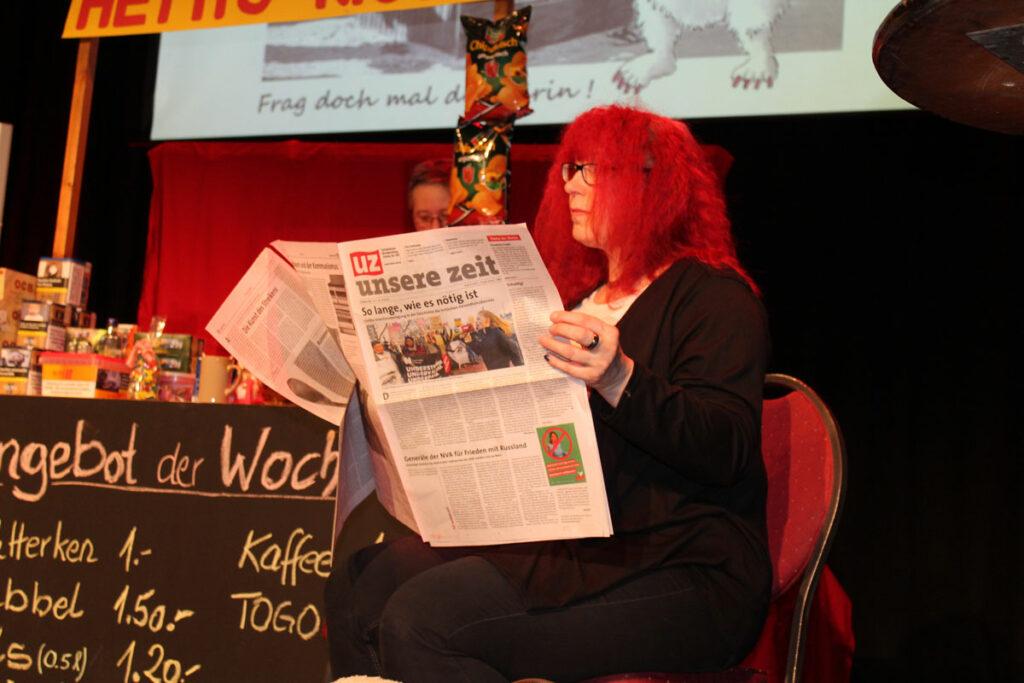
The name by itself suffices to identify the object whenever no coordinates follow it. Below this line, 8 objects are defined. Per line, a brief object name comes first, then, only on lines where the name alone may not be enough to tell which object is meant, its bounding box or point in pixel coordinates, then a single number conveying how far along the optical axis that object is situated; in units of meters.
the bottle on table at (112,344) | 2.19
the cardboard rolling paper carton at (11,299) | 2.24
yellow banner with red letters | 2.38
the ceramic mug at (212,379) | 2.12
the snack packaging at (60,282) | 2.32
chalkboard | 1.84
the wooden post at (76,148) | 2.48
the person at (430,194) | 2.99
